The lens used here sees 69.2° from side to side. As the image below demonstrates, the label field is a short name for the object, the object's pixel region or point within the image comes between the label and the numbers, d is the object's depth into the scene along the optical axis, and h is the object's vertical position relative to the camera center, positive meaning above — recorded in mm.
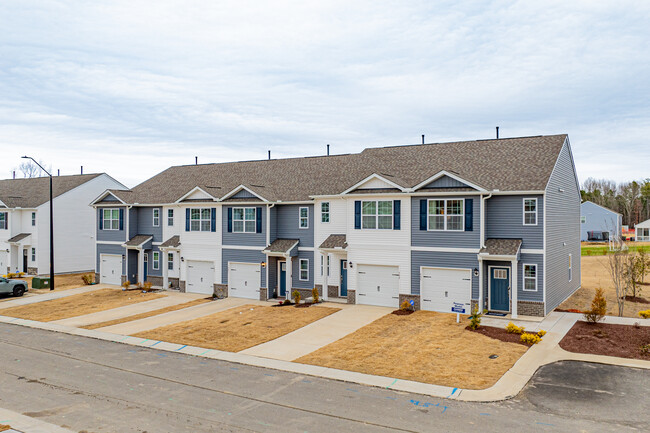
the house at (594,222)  67938 -242
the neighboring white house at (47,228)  40781 -477
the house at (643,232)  68750 -1753
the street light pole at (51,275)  31631 -3545
